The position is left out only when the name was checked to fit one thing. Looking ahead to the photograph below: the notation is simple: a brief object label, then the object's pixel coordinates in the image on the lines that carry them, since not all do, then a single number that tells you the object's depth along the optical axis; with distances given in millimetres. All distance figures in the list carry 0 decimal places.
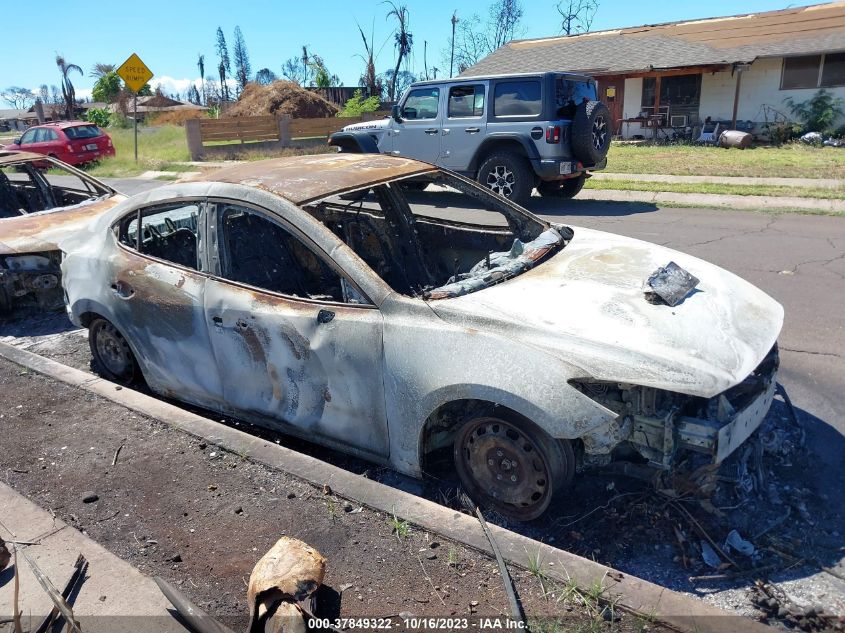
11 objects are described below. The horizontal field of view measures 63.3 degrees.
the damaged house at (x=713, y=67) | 22125
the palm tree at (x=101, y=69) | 56500
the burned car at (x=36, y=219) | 6312
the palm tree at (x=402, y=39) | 44341
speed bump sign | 20641
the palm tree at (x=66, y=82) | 48469
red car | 22016
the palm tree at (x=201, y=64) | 97044
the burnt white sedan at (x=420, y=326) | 2889
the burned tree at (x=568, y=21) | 52625
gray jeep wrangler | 11055
